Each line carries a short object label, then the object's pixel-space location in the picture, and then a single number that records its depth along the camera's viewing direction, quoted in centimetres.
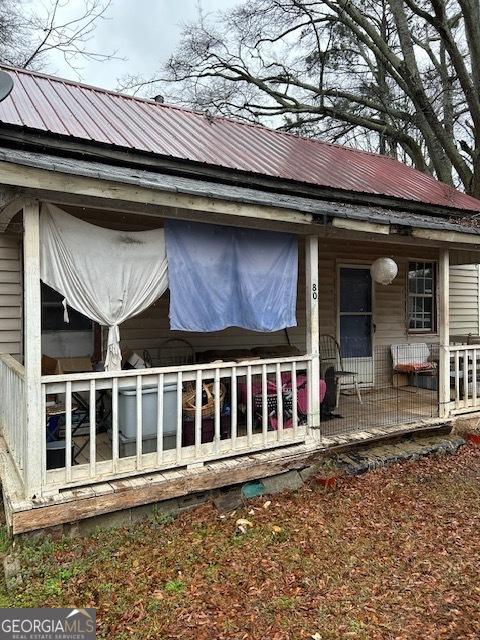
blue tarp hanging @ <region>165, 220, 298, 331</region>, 422
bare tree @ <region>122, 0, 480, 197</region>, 1580
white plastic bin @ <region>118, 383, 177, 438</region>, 407
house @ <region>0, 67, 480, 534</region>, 362
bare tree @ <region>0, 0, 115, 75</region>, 1138
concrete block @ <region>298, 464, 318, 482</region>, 489
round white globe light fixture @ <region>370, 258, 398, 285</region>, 622
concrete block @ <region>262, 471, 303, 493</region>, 469
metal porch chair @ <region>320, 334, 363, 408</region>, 766
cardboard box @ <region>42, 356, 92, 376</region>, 523
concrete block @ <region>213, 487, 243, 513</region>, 435
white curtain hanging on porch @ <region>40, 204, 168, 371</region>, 367
